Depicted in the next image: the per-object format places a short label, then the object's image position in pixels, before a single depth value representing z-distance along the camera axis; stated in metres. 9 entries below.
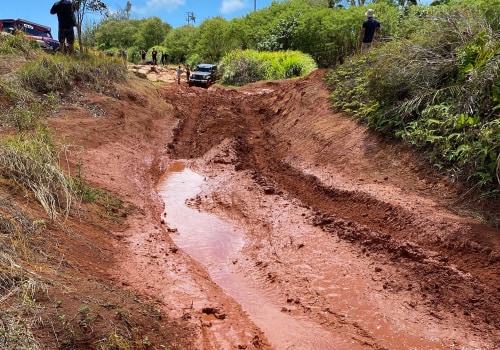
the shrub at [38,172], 4.94
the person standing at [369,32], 12.95
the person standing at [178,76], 24.77
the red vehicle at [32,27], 18.91
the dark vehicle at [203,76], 23.89
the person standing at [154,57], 31.66
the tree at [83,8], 12.43
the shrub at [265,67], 23.08
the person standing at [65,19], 11.57
